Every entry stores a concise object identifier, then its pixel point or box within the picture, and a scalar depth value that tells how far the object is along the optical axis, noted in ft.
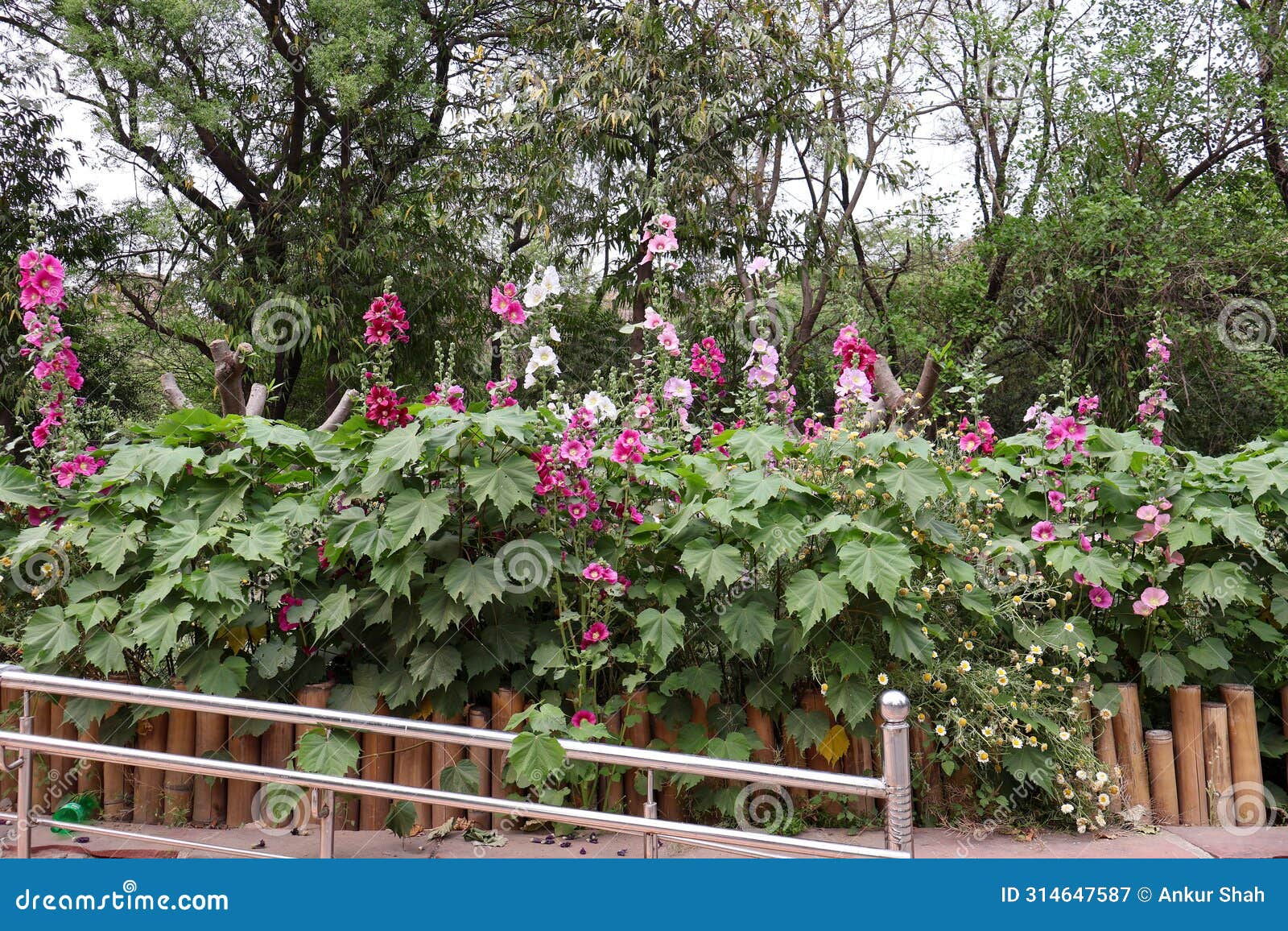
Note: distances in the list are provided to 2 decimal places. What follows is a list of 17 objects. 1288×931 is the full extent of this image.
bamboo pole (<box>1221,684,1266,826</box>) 10.28
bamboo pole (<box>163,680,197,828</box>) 10.18
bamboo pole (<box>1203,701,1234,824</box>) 10.25
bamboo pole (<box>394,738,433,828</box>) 9.90
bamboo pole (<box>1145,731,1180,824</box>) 10.14
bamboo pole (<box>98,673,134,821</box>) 10.43
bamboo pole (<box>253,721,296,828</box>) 10.10
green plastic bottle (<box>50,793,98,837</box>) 9.88
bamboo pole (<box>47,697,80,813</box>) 10.51
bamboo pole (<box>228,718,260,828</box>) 10.09
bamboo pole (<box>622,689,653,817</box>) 9.57
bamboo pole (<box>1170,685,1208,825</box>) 10.17
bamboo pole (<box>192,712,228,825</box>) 10.18
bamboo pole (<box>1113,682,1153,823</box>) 10.07
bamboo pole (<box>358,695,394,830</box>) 9.91
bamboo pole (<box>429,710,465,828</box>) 9.83
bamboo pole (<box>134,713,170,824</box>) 10.31
